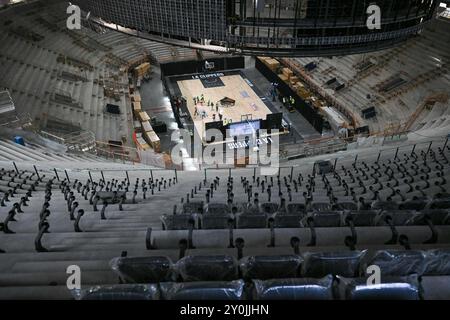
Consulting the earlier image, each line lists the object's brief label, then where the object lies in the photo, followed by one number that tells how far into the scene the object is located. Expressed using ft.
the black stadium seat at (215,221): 16.25
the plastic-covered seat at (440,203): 17.51
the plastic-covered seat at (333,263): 11.32
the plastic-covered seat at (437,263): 11.22
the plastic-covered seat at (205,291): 9.63
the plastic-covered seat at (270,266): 11.28
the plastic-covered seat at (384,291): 9.54
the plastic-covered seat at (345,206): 19.15
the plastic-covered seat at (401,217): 15.39
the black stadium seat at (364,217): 16.02
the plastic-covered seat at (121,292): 9.53
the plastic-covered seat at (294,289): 9.63
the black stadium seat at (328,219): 16.30
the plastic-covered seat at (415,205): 17.87
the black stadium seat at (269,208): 19.07
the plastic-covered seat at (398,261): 11.10
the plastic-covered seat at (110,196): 24.11
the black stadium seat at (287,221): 16.19
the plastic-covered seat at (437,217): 15.57
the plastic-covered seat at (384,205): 17.95
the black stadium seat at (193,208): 18.80
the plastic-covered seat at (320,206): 18.82
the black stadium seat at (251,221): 16.53
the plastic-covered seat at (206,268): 11.30
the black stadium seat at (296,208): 18.47
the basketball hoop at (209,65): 108.63
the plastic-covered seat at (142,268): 11.25
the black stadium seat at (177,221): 15.89
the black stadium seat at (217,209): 18.27
